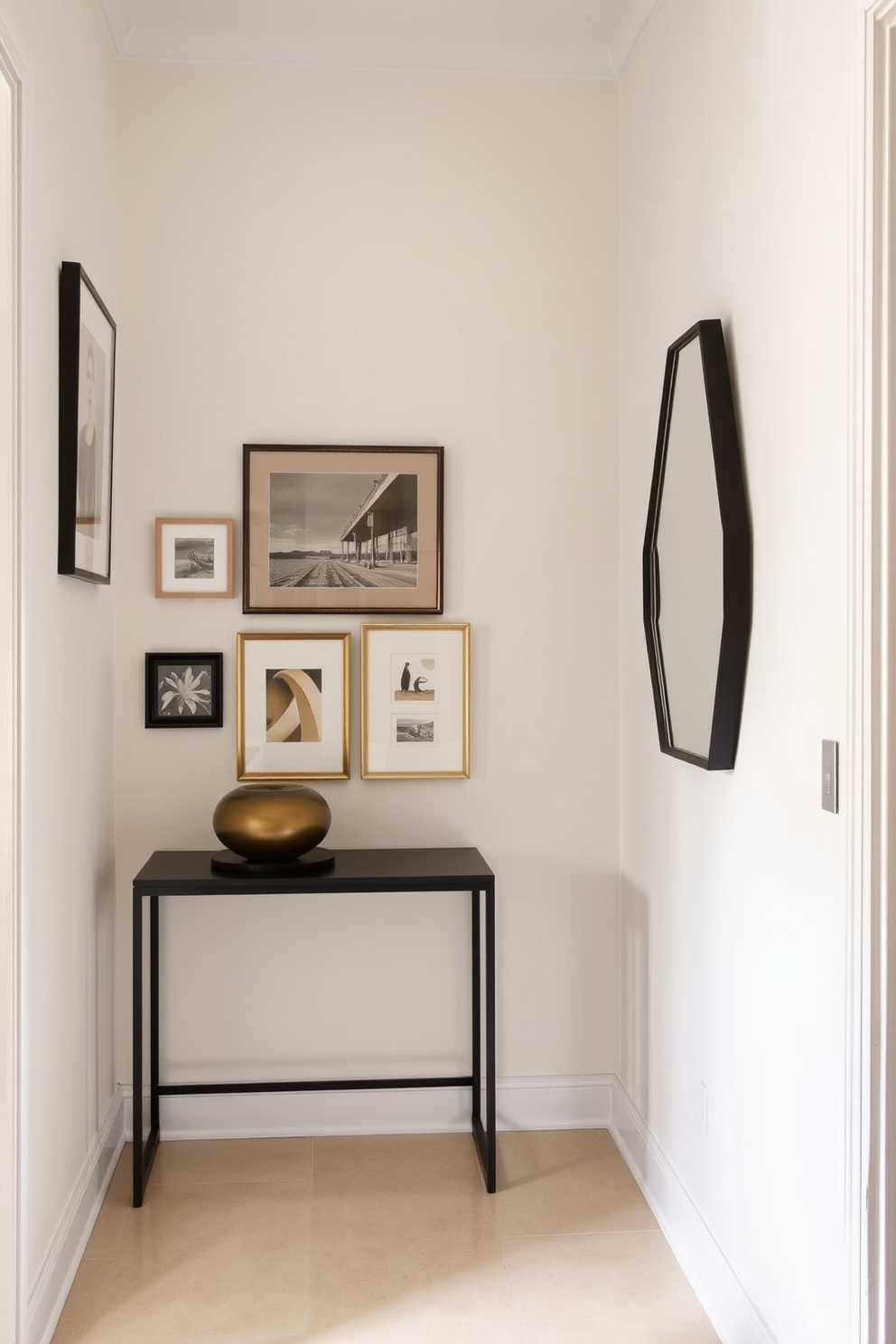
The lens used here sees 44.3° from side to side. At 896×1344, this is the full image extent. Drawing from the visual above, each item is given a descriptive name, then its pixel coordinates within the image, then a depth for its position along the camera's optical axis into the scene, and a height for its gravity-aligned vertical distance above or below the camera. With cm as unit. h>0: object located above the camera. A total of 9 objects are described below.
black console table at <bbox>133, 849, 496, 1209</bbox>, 252 -50
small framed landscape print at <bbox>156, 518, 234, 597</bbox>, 287 +30
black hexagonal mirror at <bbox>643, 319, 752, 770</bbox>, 200 +22
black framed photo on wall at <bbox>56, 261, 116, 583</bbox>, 221 +53
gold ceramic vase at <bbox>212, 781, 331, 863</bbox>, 256 -36
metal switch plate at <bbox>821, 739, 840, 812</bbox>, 163 -16
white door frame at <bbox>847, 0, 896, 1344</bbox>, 148 -1
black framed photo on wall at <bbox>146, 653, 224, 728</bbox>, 288 -6
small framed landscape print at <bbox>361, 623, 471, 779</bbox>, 292 -8
